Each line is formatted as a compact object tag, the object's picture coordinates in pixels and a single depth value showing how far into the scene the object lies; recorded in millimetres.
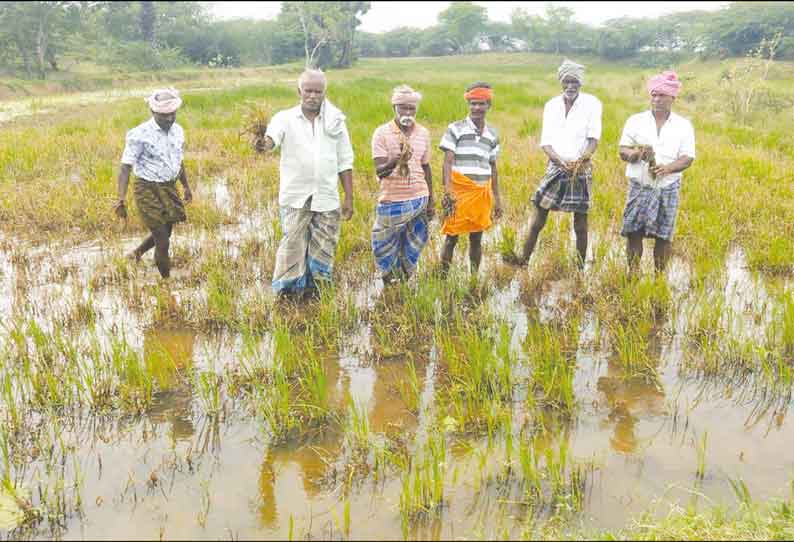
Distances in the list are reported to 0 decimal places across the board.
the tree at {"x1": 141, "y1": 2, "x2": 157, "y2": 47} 47281
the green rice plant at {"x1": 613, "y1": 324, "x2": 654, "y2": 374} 3410
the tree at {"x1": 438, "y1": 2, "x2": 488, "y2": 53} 81750
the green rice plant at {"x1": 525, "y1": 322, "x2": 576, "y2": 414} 3033
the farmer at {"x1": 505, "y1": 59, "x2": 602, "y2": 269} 4523
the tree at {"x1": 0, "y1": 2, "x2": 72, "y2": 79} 31422
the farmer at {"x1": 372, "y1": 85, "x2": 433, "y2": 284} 4031
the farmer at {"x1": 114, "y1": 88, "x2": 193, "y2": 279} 4332
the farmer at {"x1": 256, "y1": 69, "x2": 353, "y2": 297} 3873
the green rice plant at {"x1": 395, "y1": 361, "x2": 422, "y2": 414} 3089
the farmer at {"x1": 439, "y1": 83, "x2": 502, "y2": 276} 4320
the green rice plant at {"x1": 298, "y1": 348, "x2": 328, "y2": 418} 2941
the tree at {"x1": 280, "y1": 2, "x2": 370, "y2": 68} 51812
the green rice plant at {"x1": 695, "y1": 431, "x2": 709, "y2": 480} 2547
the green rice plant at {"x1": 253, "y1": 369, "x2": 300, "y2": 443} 2812
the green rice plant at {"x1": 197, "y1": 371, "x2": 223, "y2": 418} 2965
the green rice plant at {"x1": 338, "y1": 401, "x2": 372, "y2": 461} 2668
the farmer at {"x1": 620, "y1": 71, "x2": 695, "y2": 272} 4211
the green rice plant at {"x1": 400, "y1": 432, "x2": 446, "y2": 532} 2273
